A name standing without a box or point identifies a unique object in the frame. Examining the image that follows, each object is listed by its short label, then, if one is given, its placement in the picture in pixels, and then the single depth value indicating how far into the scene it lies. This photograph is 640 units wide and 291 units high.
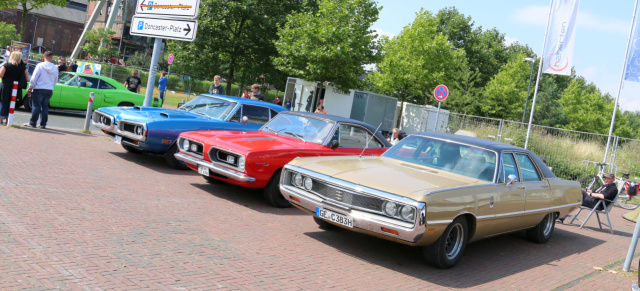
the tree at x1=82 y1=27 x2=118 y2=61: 54.42
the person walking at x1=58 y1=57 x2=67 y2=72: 18.86
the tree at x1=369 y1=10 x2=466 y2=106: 34.97
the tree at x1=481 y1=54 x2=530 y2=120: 52.63
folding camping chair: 10.11
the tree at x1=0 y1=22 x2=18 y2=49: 70.75
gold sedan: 5.58
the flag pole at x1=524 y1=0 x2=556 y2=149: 19.44
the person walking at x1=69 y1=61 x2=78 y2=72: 20.04
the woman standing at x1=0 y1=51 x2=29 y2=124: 12.02
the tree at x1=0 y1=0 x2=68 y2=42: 31.58
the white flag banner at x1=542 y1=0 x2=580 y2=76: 18.67
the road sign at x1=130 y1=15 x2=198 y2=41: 13.01
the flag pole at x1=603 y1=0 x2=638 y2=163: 18.28
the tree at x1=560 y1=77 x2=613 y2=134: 62.38
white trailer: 29.69
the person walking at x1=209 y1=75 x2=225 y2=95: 15.11
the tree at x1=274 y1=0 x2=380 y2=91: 28.59
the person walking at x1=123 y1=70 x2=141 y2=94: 19.80
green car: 15.90
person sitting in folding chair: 10.20
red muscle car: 7.71
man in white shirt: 12.05
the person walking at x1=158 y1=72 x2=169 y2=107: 21.27
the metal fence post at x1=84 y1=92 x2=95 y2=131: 12.62
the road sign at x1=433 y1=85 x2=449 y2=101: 19.50
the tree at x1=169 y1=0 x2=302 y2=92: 31.14
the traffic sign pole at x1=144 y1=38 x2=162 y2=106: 13.88
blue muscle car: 9.37
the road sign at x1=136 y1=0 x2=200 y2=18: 13.01
